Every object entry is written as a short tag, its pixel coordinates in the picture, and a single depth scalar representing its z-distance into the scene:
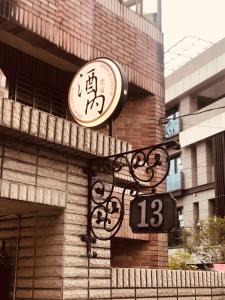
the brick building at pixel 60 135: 4.17
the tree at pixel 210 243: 23.02
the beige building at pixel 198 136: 28.61
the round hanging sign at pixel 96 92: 5.03
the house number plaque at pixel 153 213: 4.28
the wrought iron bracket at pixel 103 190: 4.51
